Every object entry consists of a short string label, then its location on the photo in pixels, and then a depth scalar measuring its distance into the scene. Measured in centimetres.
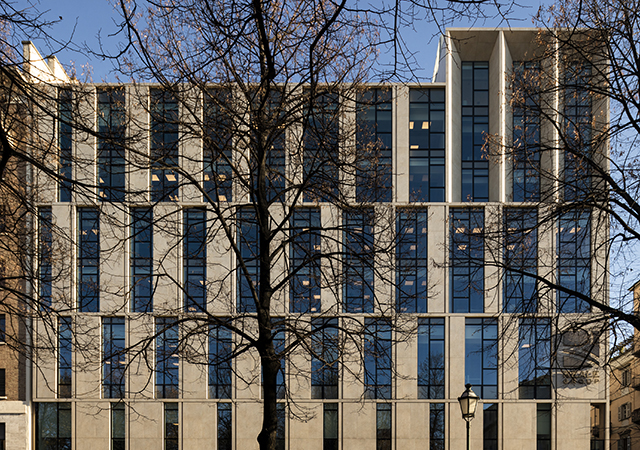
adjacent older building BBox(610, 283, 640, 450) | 5512
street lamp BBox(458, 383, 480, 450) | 1537
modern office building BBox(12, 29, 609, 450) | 3359
